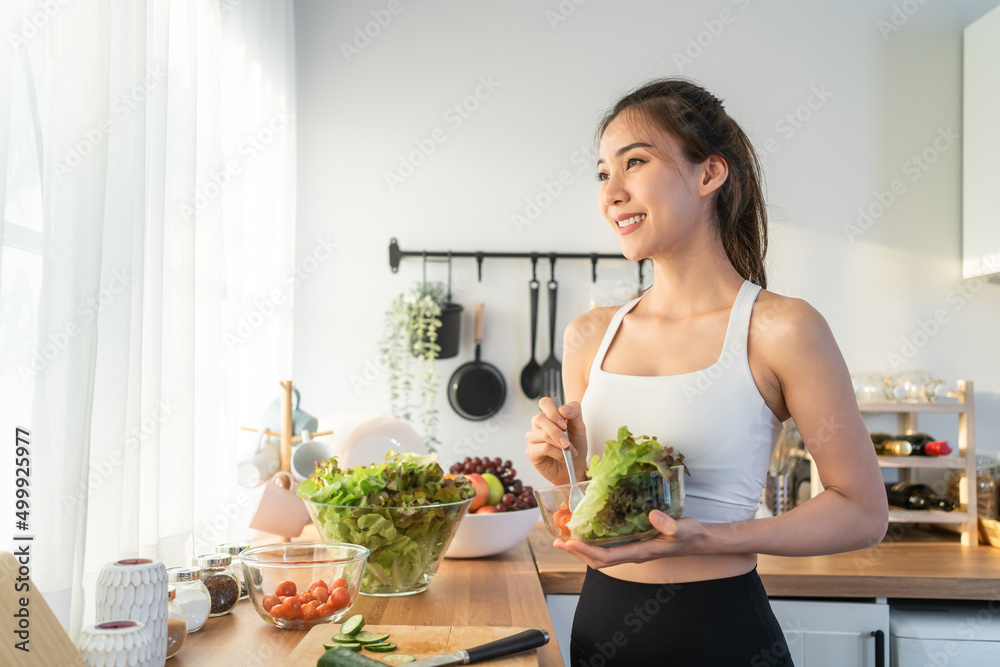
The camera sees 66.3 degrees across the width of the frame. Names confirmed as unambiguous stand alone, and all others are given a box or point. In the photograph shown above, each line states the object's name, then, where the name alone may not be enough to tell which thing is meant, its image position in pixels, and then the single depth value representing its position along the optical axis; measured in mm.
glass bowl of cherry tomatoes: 1081
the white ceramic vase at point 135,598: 879
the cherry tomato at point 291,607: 1075
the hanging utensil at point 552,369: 2326
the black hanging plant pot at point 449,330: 2275
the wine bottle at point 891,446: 1987
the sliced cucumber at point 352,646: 869
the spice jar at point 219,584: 1159
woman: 902
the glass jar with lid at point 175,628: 963
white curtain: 966
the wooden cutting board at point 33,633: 797
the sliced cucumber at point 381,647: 865
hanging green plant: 2250
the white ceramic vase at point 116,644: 806
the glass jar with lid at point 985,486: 2045
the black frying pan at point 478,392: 2324
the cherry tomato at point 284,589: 1091
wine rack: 1979
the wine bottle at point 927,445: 2016
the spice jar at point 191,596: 1071
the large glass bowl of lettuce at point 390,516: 1255
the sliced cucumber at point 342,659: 790
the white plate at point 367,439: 1769
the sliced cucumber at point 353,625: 902
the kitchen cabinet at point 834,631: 1592
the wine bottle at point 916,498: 2033
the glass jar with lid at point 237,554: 1283
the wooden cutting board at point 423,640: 851
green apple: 1652
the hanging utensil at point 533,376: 2334
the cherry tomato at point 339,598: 1091
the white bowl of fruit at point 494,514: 1562
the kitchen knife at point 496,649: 823
